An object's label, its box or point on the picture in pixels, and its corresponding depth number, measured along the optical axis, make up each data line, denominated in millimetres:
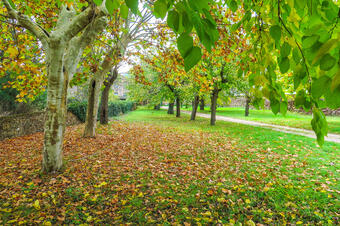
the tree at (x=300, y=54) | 814
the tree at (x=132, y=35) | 8945
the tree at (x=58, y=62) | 4391
